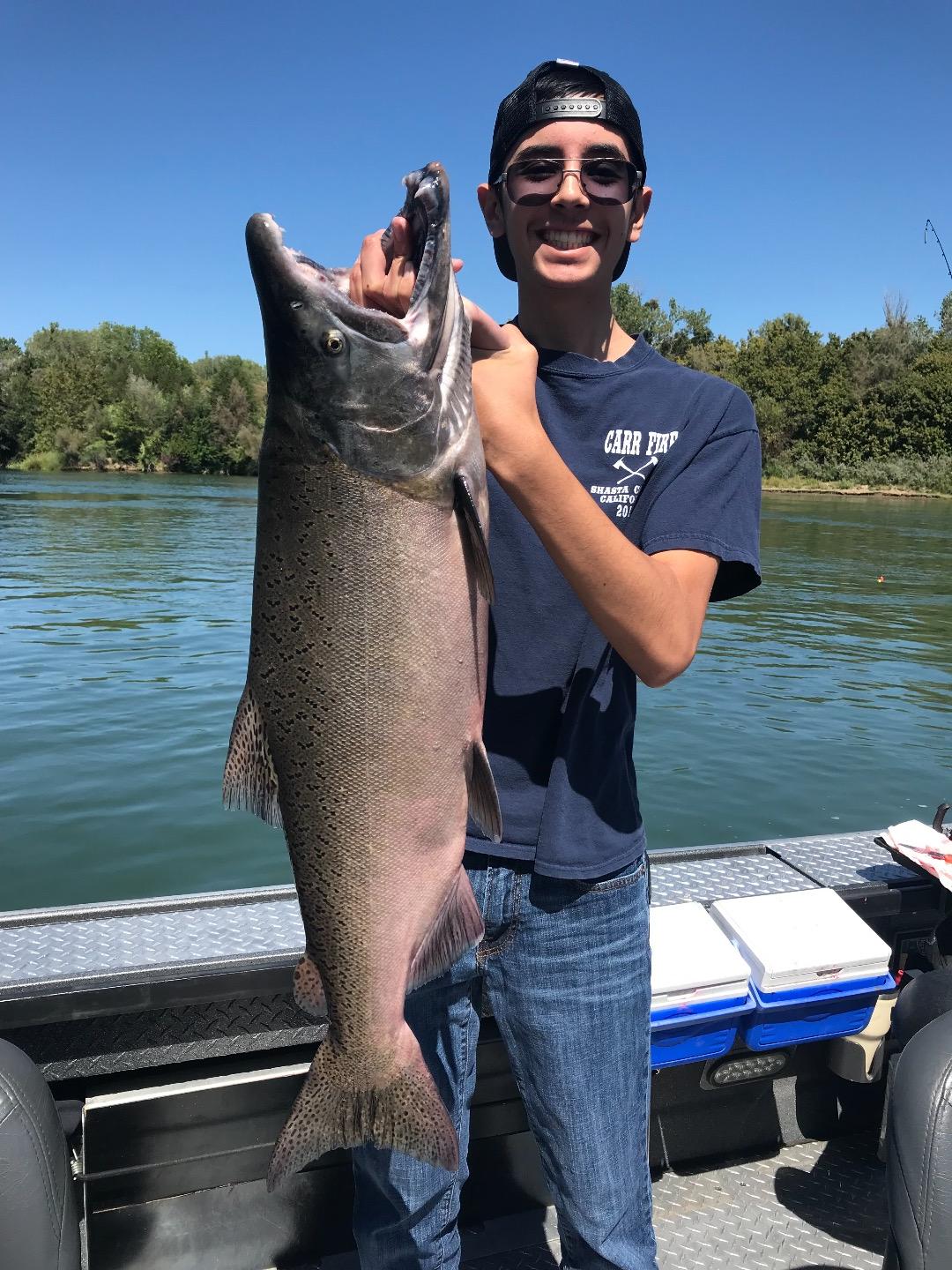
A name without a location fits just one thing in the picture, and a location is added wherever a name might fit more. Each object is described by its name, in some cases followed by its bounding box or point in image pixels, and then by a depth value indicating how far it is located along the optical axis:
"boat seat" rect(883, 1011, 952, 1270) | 1.76
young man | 1.94
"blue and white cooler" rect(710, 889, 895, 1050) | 2.98
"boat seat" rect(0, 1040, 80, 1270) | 1.67
